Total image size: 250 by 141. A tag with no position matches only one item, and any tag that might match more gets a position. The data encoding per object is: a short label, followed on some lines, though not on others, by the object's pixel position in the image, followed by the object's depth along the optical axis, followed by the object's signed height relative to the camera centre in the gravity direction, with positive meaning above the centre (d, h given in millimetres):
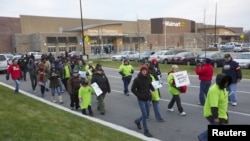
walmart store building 62438 +1419
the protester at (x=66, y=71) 14578 -1308
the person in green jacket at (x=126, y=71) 14227 -1325
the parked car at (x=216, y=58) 29756 -1741
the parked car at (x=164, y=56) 34681 -1699
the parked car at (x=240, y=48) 61056 -1844
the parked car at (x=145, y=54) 40234 -1705
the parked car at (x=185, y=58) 32438 -1844
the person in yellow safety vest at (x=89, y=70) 13680 -1206
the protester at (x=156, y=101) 9250 -1778
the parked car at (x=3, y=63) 26820 -1626
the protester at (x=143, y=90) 8117 -1243
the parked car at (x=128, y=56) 41831 -1982
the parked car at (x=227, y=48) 66125 -1869
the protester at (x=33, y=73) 16175 -1535
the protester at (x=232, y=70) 11008 -1064
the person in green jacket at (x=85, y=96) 10641 -1793
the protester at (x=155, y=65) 11881 -925
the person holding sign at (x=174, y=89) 10065 -1536
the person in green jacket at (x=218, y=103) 5805 -1162
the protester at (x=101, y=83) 10828 -1393
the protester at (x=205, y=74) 10938 -1175
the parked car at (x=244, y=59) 26016 -1707
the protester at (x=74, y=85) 11406 -1510
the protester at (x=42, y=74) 14184 -1367
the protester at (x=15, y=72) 14625 -1301
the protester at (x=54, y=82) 12969 -1598
